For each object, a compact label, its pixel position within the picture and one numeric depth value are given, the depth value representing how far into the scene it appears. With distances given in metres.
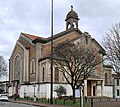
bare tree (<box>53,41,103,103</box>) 19.17
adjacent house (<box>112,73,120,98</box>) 34.95
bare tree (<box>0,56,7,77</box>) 37.72
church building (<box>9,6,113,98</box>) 28.13
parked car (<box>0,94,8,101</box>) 23.72
